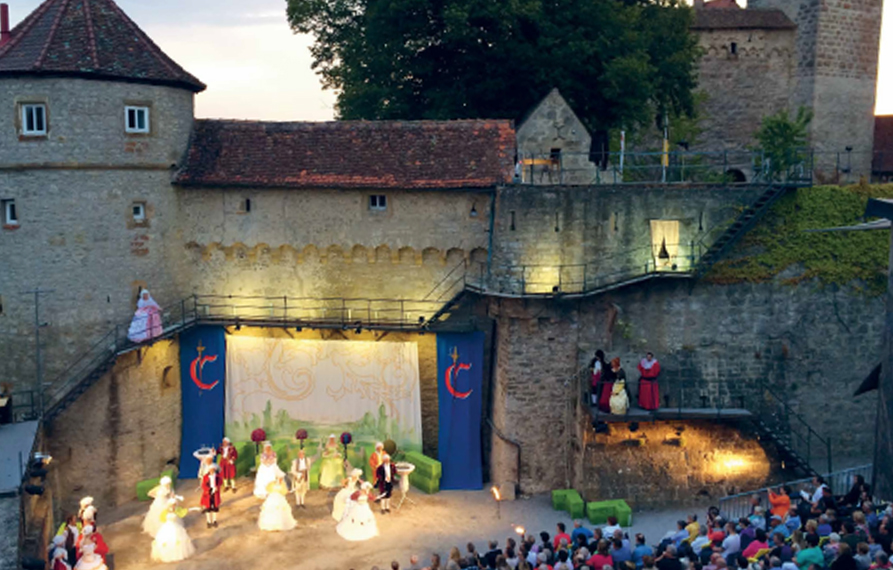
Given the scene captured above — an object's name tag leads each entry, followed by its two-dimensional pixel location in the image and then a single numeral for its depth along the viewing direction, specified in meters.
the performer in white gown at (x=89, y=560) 21.36
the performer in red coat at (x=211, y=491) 25.38
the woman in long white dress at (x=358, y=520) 24.66
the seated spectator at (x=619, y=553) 19.25
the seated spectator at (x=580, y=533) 20.72
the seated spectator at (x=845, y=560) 15.39
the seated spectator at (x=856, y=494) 20.08
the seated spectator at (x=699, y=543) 18.87
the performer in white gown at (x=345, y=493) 25.14
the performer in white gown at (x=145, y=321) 27.58
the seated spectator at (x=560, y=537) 20.16
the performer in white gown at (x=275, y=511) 25.34
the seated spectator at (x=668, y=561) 17.20
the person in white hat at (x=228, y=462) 27.34
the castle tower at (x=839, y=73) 43.66
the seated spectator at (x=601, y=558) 18.40
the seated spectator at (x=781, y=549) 16.45
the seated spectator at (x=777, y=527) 18.09
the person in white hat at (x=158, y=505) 25.22
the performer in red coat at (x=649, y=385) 26.00
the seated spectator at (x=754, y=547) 17.58
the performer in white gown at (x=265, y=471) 26.88
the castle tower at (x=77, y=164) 26.70
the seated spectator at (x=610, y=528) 20.77
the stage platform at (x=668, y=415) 25.67
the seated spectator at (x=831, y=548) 16.23
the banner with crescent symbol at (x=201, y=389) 29.53
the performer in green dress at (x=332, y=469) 28.50
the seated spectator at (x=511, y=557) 19.28
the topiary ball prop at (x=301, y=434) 28.20
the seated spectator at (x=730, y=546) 18.06
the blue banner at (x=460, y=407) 28.55
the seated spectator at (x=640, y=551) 19.31
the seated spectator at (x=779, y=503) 20.75
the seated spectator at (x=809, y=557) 16.22
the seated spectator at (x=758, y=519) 19.47
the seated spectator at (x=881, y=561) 15.18
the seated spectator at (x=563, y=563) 17.73
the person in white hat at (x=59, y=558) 20.89
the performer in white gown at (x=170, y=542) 23.58
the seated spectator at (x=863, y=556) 15.52
